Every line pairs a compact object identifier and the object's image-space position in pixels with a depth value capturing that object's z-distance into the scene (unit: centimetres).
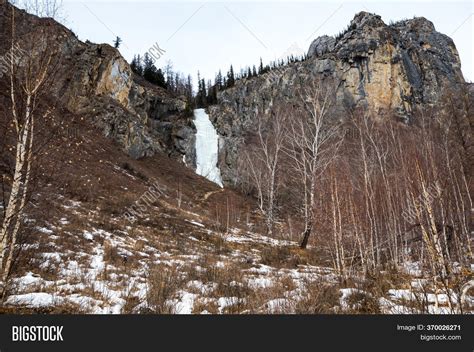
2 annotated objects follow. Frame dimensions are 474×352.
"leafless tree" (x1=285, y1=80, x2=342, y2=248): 1345
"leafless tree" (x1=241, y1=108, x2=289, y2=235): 1989
